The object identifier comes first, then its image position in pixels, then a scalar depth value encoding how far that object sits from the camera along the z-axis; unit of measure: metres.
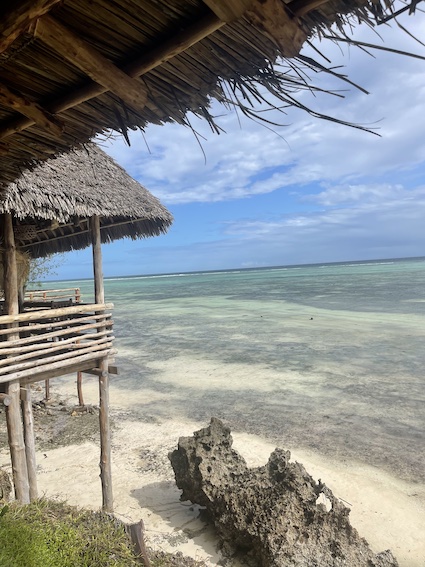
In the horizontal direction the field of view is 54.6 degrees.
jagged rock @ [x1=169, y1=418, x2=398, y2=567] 3.78
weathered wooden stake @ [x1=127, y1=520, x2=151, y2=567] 2.43
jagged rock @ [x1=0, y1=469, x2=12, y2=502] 3.12
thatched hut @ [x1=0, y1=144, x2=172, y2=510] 4.41
